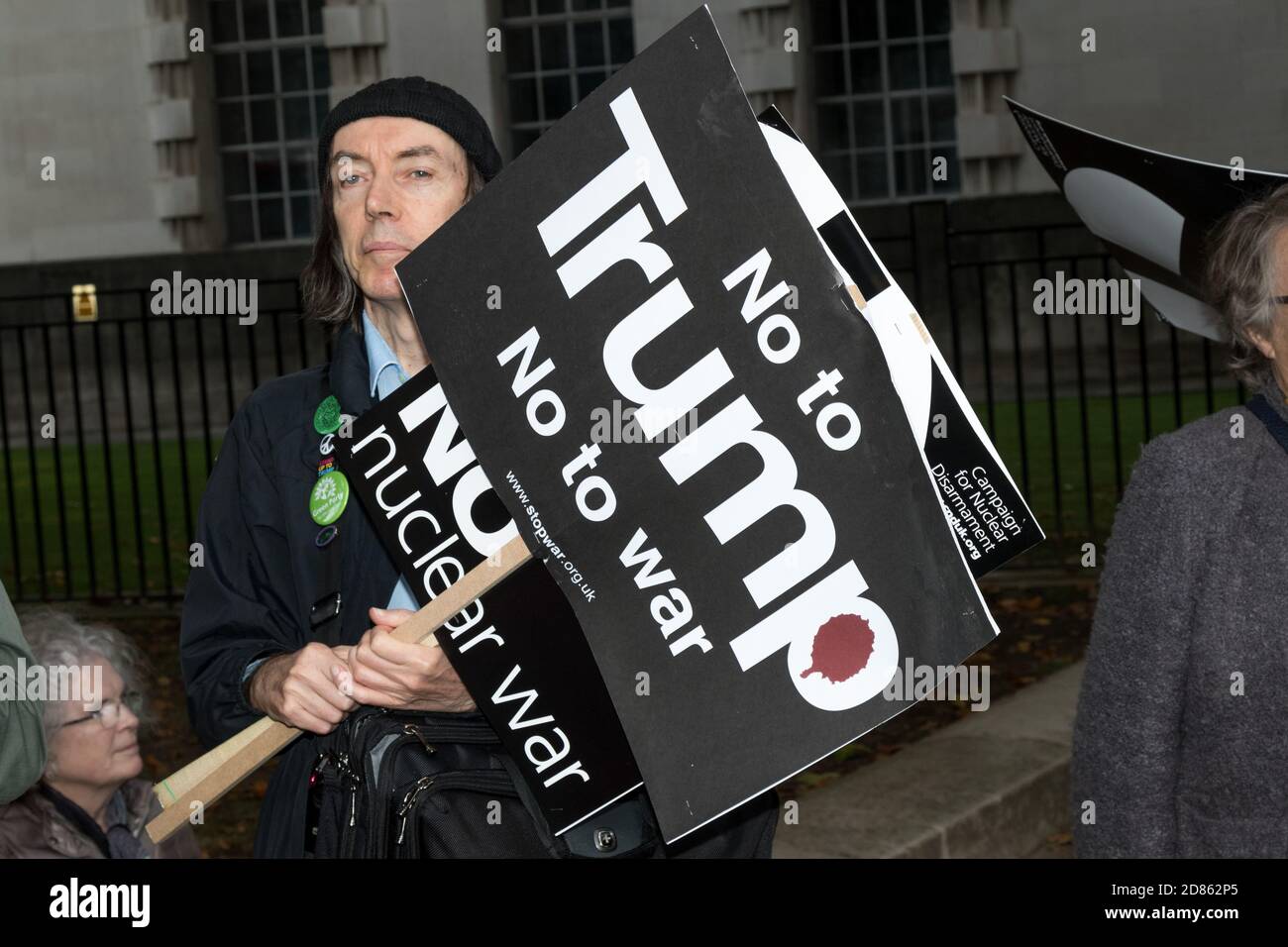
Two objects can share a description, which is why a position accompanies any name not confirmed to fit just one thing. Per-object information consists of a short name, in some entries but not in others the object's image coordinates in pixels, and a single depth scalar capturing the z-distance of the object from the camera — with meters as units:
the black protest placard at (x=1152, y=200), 2.50
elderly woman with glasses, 2.94
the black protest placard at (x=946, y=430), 2.17
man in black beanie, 2.38
